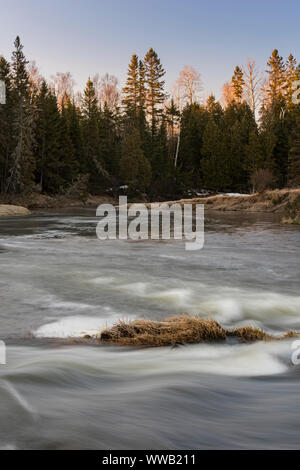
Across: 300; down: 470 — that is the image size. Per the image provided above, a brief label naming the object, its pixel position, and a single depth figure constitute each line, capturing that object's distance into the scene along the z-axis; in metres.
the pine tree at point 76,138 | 47.09
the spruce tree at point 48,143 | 41.22
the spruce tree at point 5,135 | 36.63
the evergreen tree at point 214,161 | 50.31
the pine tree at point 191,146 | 54.06
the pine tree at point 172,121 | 52.06
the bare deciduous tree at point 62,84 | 65.56
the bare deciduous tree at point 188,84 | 53.41
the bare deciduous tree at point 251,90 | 53.72
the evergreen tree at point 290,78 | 56.27
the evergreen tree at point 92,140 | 47.97
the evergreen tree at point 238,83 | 61.34
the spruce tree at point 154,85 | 58.50
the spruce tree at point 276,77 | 59.12
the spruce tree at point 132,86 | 59.25
